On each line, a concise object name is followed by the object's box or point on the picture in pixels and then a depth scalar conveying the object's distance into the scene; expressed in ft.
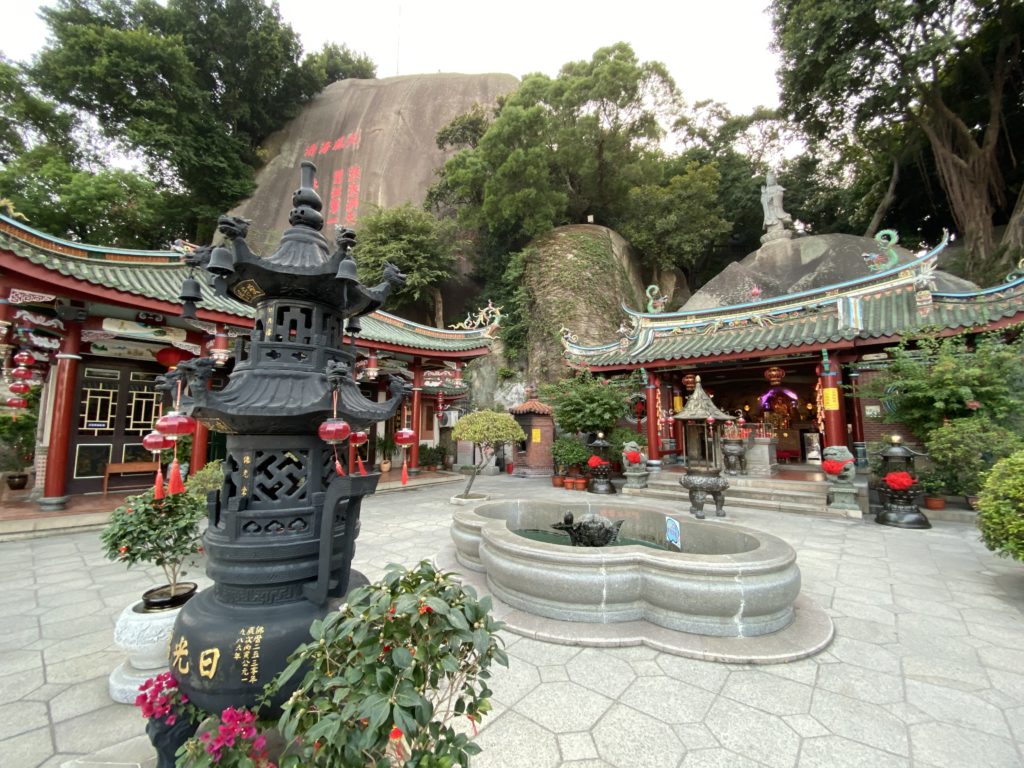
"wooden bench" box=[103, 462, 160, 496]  30.92
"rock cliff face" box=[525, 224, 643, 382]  61.16
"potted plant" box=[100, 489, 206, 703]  8.93
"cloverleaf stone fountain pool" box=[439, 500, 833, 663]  11.32
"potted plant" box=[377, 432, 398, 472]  45.57
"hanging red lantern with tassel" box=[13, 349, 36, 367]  24.18
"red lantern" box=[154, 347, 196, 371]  31.55
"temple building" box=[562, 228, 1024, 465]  30.37
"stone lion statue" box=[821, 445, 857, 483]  28.09
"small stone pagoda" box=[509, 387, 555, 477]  51.93
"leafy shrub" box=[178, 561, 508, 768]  4.13
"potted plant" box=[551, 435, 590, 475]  39.32
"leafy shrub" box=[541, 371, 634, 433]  39.19
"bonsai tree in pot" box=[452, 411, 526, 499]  30.12
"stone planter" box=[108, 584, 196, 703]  8.89
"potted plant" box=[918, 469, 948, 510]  27.96
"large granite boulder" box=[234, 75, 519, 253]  82.89
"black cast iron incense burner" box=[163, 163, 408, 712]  6.70
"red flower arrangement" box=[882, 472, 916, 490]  25.27
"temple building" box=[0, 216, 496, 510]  22.70
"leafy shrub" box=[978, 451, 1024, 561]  13.64
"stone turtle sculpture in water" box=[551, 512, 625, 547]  16.37
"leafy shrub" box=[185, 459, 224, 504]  18.26
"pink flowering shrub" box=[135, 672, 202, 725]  6.38
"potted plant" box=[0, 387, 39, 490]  35.99
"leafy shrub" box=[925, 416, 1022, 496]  23.61
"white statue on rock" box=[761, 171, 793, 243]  64.59
